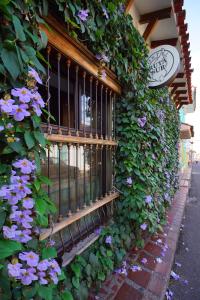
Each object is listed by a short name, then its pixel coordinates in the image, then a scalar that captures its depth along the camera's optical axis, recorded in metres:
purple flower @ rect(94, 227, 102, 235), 2.35
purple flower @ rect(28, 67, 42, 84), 1.10
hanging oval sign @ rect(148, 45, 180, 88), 3.16
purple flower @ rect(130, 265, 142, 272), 2.61
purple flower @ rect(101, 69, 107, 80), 2.10
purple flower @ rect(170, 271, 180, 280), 3.09
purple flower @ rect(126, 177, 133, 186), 2.68
